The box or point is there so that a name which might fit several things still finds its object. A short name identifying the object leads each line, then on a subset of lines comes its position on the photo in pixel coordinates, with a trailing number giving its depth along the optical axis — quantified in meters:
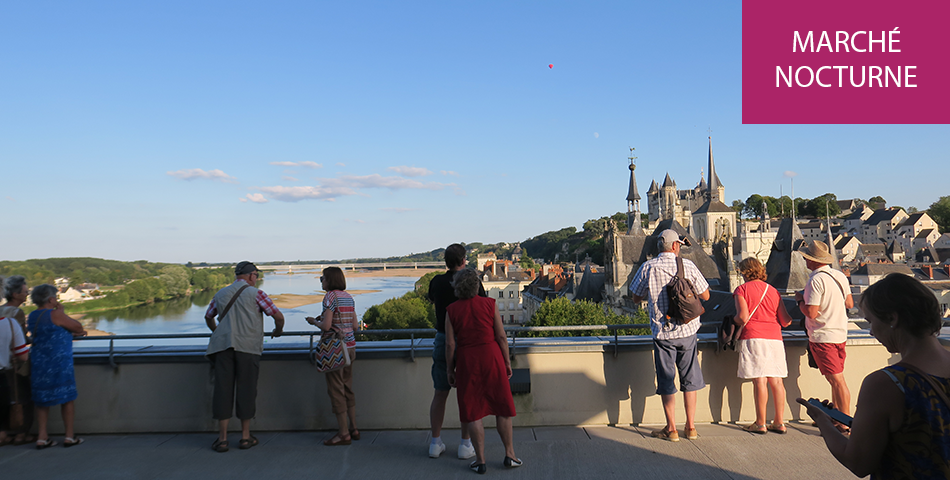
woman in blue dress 5.33
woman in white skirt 5.32
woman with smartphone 2.17
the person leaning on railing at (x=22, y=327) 5.35
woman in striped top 5.27
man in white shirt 5.13
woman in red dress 4.57
